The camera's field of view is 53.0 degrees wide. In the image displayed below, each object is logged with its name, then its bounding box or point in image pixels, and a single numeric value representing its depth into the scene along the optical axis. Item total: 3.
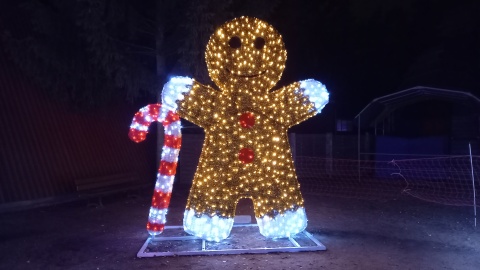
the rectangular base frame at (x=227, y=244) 7.23
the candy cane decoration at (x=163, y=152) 7.64
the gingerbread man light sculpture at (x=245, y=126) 7.45
